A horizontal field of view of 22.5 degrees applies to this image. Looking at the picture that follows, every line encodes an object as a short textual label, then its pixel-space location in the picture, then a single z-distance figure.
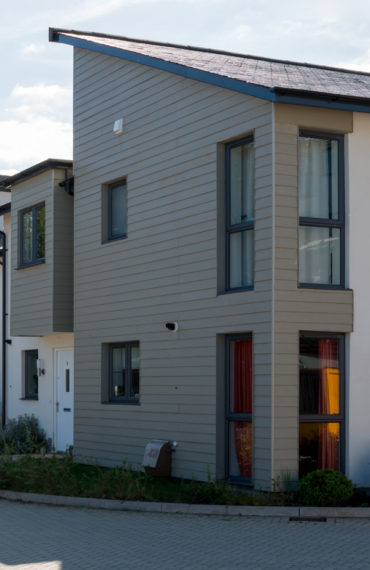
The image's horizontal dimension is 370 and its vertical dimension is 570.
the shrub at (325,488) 11.52
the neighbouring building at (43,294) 18.56
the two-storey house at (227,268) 12.67
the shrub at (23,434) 19.58
